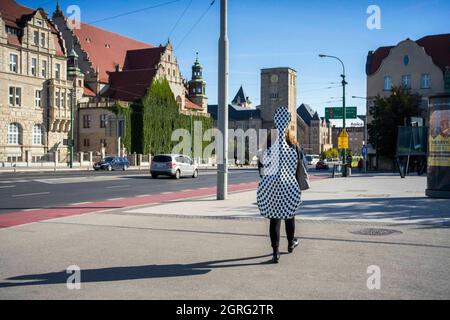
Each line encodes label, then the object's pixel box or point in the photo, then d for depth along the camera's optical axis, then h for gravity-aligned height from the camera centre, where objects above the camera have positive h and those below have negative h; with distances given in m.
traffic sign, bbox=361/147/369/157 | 47.18 -0.02
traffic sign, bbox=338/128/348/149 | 36.38 +0.78
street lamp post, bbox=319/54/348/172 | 38.06 +4.04
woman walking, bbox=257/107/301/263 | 6.79 -0.43
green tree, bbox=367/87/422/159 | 53.25 +3.75
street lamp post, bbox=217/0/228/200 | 15.89 +1.87
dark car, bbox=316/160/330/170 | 69.69 -1.97
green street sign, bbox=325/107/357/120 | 40.47 +3.09
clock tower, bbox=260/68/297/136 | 136.88 +17.32
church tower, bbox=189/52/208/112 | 98.44 +12.15
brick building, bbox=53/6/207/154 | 73.62 +12.24
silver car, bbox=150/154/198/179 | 33.00 -0.97
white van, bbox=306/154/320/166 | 90.78 -1.87
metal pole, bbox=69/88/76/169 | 53.34 +0.14
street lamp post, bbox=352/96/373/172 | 48.97 +1.62
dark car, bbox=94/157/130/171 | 51.44 -1.30
